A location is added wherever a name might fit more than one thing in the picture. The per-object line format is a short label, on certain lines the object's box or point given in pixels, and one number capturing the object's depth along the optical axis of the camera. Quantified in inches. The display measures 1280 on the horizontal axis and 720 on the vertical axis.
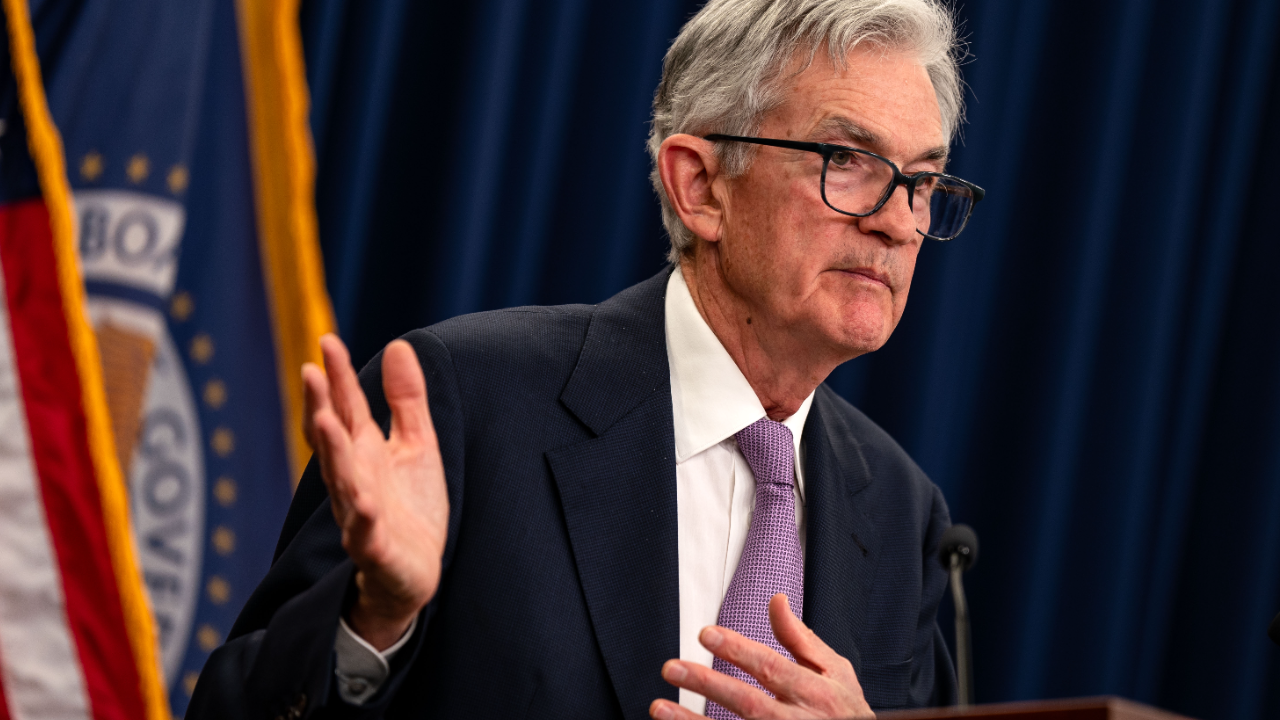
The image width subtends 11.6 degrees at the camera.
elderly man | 156.8
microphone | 162.5
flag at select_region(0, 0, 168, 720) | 171.0
